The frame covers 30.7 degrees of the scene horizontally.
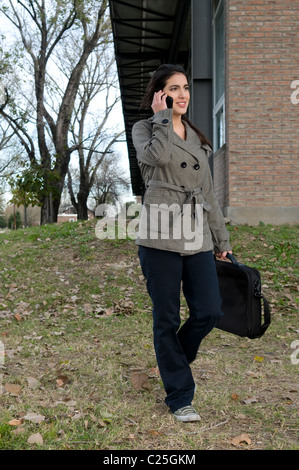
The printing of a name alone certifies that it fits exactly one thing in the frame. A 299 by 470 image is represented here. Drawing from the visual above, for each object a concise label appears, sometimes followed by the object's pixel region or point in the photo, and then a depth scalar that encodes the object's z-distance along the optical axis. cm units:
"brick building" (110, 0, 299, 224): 1138
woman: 347
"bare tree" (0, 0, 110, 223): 2236
